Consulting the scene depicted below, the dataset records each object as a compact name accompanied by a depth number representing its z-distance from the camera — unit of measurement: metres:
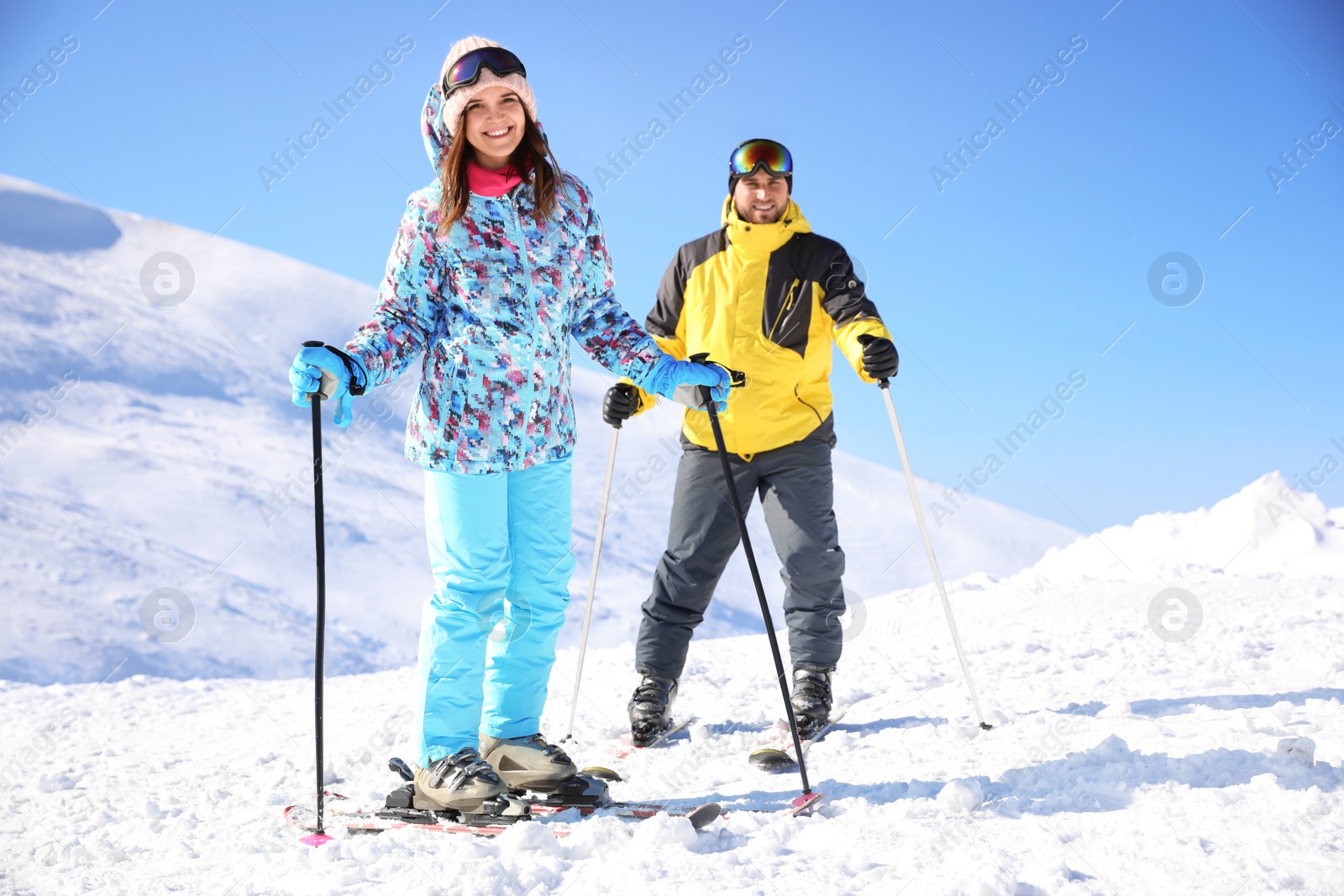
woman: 2.95
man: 4.08
